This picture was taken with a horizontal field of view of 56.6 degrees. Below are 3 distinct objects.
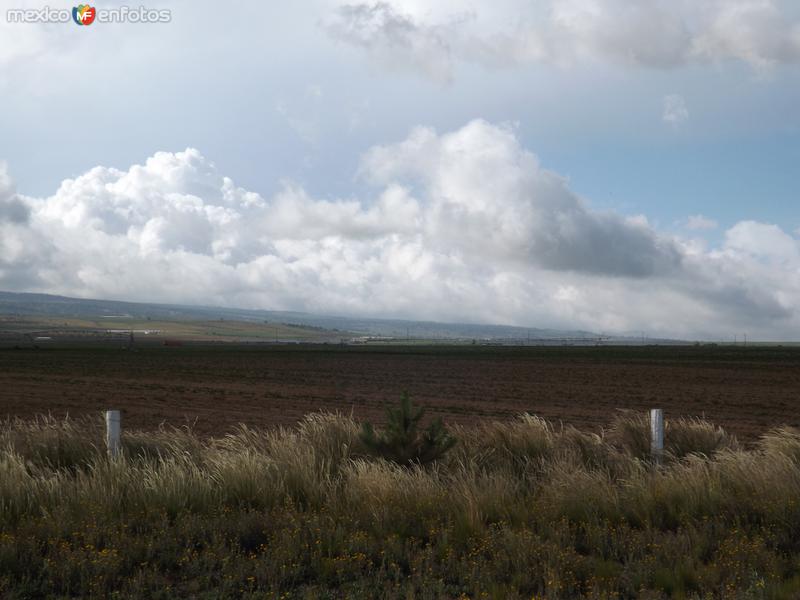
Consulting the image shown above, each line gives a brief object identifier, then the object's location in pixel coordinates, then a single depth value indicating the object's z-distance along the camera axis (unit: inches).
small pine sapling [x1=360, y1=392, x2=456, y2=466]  397.1
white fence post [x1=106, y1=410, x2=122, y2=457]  370.8
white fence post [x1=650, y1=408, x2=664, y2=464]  403.9
